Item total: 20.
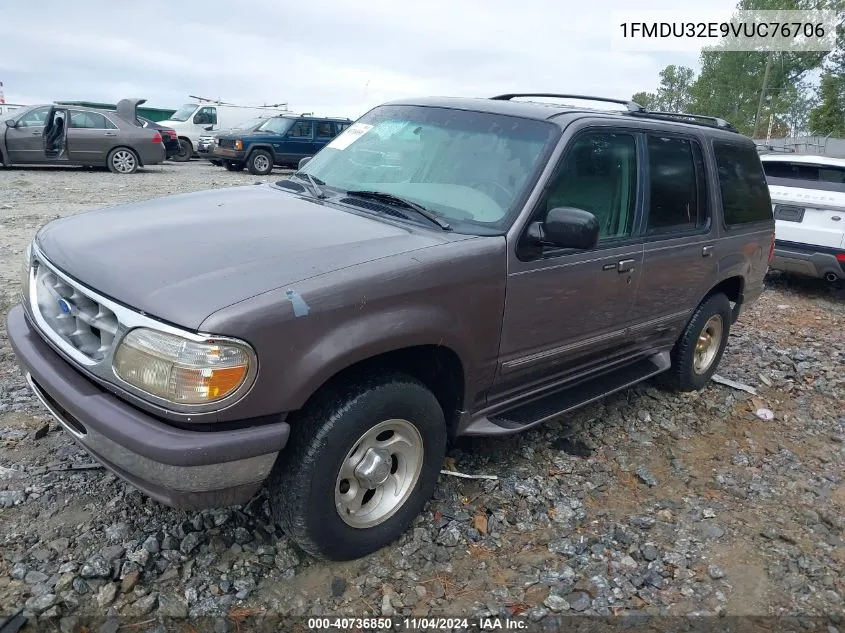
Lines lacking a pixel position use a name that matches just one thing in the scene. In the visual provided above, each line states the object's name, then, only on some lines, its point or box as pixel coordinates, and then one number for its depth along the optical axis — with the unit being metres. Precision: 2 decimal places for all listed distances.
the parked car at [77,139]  15.02
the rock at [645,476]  3.84
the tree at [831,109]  39.88
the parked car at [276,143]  18.25
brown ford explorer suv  2.32
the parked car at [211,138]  19.02
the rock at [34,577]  2.64
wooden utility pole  38.68
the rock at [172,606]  2.59
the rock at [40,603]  2.52
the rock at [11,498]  3.06
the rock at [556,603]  2.79
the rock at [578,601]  2.82
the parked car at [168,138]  19.34
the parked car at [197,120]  21.45
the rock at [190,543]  2.89
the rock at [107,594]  2.59
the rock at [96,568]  2.68
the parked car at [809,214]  7.50
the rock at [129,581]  2.65
